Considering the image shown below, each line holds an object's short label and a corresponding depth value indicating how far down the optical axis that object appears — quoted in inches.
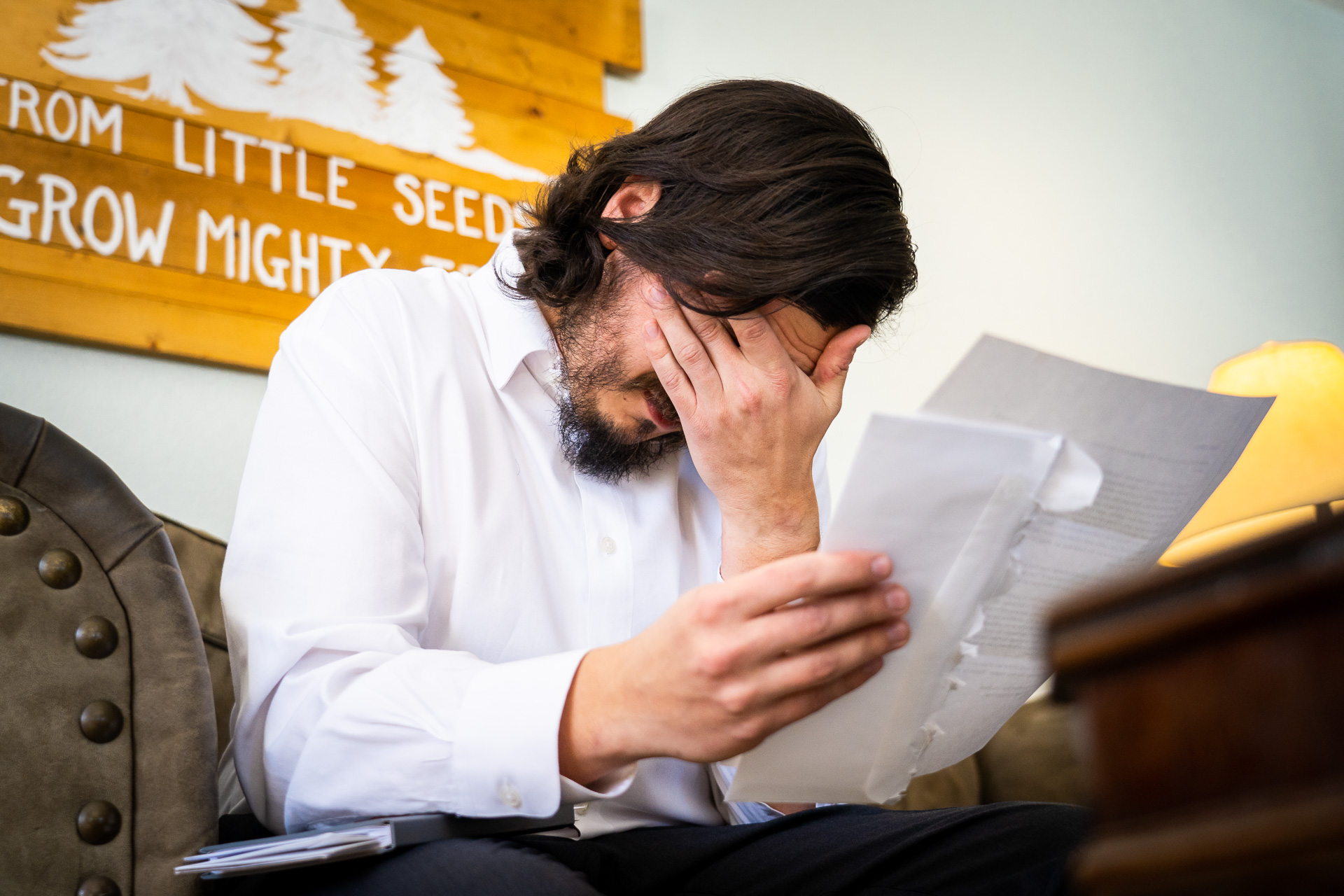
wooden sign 47.8
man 22.7
